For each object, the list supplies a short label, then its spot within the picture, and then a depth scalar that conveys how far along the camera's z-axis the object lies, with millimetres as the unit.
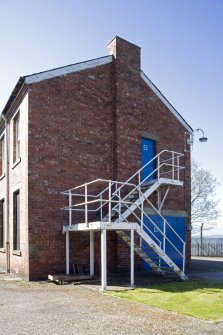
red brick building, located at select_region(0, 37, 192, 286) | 12531
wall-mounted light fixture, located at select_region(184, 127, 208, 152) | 17797
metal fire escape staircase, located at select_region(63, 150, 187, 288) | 11107
